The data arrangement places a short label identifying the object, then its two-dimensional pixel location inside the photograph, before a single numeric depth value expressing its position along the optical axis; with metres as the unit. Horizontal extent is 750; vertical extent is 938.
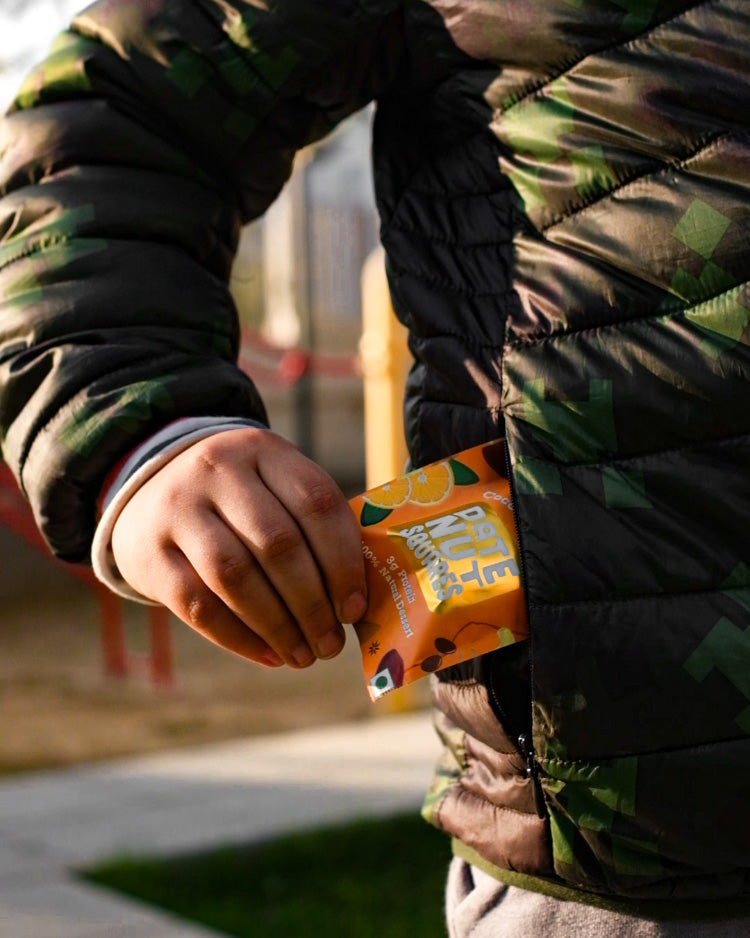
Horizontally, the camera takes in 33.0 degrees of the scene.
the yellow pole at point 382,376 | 5.18
